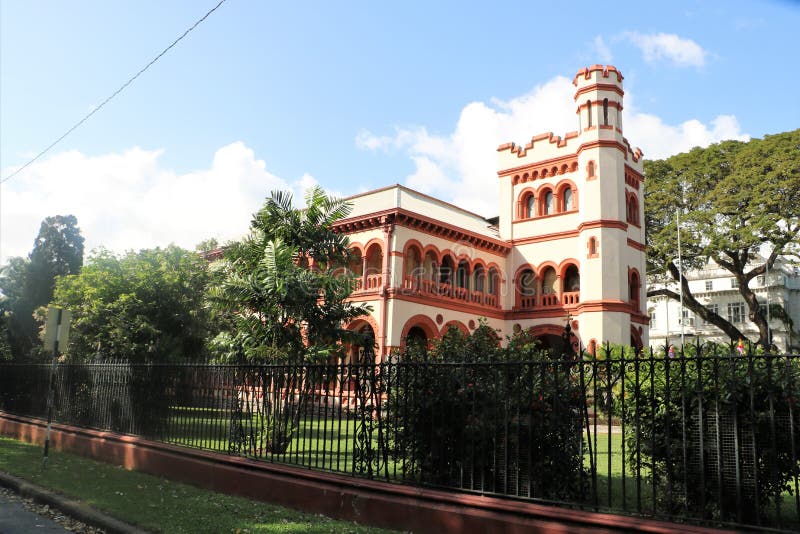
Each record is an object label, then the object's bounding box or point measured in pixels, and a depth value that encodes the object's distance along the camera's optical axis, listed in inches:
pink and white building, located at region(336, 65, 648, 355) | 945.5
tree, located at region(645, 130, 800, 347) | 1134.4
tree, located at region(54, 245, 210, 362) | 749.9
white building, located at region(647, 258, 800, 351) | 1927.9
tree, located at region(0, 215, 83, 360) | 1237.1
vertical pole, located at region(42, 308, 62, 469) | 383.1
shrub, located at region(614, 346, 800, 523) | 190.9
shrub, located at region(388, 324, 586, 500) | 235.1
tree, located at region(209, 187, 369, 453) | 462.3
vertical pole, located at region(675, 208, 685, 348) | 1161.4
